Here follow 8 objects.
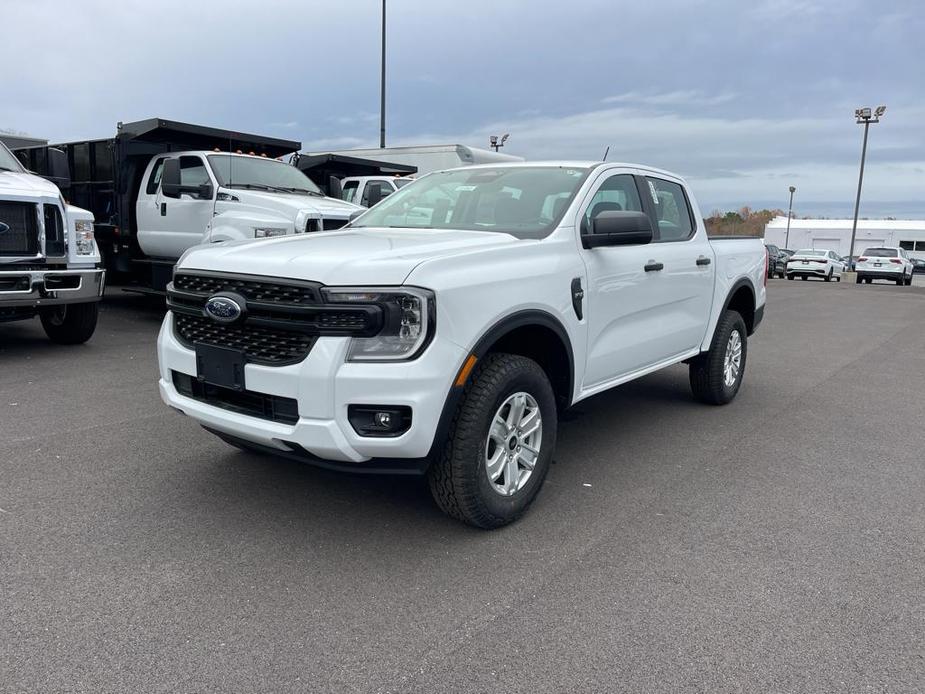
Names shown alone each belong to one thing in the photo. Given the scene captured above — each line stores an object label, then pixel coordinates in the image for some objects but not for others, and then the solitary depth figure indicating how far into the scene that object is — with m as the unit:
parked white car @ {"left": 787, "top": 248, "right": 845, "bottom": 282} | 31.88
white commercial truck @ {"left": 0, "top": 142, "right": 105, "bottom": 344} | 6.71
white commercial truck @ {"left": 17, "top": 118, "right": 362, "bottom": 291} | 8.70
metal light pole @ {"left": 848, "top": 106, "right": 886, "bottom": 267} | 44.75
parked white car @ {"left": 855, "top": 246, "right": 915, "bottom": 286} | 31.62
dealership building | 68.81
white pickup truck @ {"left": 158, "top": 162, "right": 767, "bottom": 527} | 3.03
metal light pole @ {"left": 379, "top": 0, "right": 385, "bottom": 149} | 23.27
